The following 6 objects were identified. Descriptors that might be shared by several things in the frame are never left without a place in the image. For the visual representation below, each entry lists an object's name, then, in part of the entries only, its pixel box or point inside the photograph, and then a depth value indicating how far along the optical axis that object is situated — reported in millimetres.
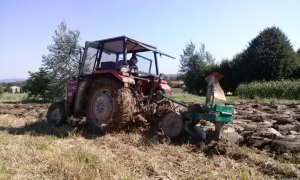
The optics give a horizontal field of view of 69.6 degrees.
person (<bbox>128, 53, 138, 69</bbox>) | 4943
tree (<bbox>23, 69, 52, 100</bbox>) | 14672
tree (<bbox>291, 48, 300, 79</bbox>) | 18062
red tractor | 4394
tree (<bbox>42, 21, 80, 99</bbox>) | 14102
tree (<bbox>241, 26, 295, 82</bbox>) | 17928
